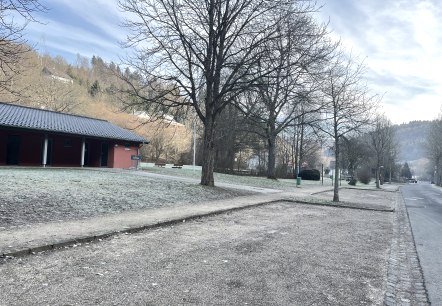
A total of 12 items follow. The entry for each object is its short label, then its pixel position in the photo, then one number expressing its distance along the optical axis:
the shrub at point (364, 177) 63.31
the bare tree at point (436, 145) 77.06
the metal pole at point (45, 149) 29.16
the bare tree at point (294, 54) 18.31
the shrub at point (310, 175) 56.83
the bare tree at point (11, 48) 9.11
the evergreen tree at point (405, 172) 139.49
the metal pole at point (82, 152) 32.47
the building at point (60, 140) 28.92
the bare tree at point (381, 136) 45.78
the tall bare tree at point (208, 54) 19.50
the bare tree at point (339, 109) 19.92
